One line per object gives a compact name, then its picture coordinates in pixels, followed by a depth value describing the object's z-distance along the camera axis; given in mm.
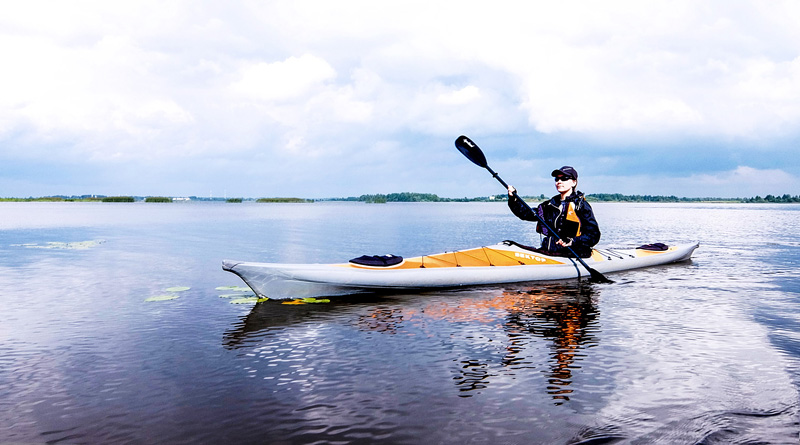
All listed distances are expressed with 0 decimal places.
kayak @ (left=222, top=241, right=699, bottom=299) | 10297
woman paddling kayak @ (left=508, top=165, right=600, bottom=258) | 12242
